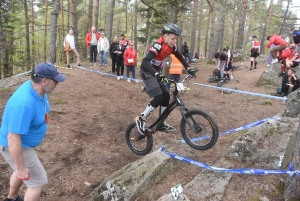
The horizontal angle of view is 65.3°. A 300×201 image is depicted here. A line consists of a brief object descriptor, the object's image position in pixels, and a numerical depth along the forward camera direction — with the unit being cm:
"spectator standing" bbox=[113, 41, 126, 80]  1192
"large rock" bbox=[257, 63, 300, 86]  1161
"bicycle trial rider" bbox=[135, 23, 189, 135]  421
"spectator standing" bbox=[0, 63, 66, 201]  246
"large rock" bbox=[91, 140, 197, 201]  334
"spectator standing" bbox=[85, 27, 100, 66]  1466
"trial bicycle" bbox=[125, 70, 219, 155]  378
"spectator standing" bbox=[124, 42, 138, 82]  1159
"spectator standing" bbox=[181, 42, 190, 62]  1924
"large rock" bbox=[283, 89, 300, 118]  496
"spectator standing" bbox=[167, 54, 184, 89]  967
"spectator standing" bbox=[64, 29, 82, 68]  1262
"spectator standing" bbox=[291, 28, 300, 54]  797
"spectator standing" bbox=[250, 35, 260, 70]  1504
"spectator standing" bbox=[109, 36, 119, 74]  1244
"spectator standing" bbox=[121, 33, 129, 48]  1195
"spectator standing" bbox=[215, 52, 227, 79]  1253
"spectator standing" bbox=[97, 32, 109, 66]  1422
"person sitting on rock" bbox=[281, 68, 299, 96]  876
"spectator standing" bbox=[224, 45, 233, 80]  1270
